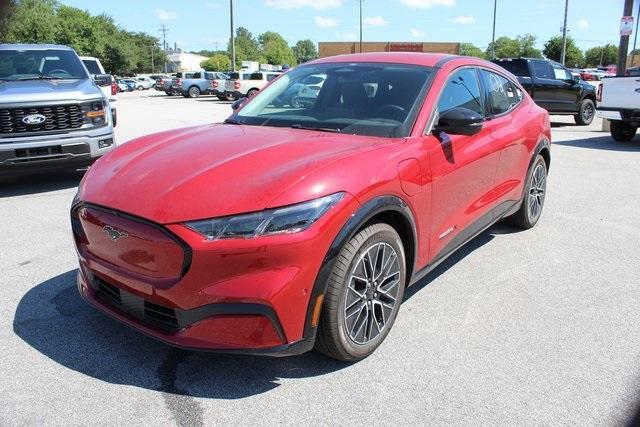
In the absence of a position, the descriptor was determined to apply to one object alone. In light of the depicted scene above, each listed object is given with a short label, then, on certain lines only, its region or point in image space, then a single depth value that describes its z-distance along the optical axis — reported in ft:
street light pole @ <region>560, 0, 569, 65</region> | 157.69
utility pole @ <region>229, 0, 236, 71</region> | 133.14
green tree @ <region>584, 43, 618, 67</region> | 385.09
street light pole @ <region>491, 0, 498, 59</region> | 182.70
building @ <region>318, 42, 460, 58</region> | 217.36
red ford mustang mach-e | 8.11
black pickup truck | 50.24
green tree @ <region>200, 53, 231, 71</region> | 311.68
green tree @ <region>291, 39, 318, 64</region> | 594.94
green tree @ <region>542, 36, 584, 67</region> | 286.25
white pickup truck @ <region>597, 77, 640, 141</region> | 36.27
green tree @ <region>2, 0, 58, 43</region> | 155.94
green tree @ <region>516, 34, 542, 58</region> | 347.77
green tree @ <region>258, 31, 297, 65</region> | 419.54
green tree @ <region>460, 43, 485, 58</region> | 413.30
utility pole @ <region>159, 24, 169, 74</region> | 421.38
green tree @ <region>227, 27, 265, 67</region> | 391.24
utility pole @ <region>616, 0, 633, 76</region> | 49.21
